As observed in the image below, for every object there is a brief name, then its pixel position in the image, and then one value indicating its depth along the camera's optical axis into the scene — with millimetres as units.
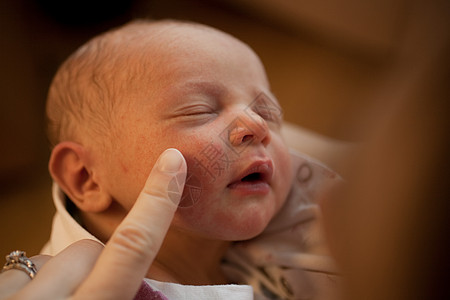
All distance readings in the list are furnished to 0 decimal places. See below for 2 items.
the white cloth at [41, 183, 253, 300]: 225
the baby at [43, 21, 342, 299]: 225
